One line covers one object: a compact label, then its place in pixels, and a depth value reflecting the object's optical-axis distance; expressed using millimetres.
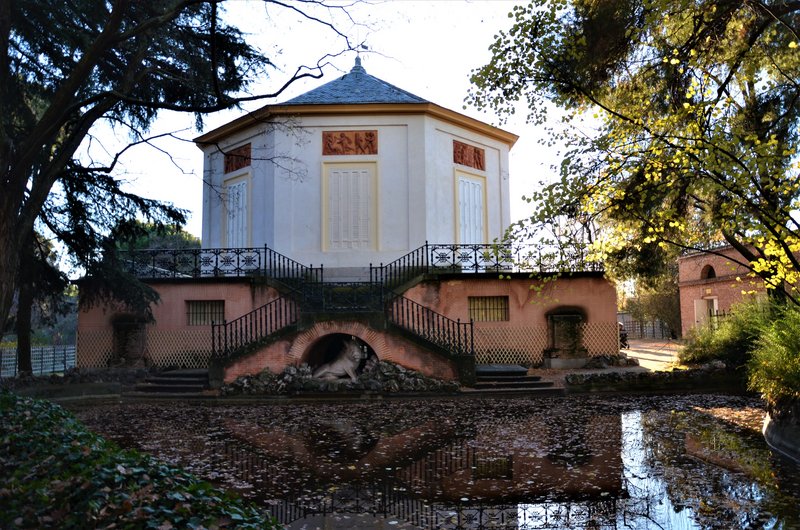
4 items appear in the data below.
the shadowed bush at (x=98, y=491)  4098
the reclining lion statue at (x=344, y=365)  16028
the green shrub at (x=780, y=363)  8438
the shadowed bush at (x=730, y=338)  15109
